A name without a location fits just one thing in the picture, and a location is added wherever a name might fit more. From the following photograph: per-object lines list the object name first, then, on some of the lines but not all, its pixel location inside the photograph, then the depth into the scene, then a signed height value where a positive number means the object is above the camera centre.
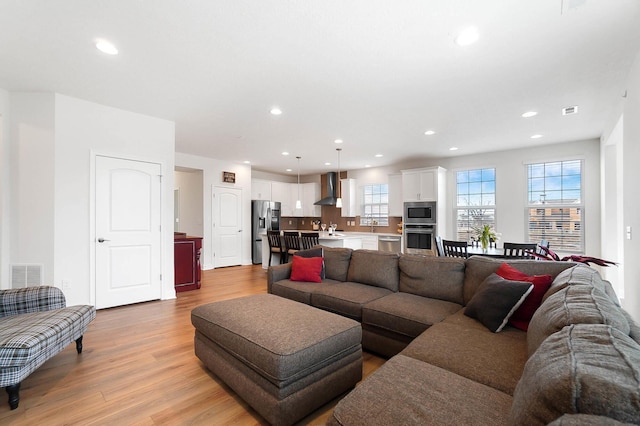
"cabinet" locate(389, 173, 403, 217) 7.26 +0.43
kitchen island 5.51 -0.62
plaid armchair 1.84 -0.85
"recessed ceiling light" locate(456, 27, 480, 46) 2.18 +1.36
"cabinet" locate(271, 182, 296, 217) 8.57 +0.48
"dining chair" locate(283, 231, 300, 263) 5.52 -0.58
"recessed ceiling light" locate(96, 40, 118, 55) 2.41 +1.42
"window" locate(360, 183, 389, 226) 7.89 +0.20
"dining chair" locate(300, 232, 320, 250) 5.28 -0.52
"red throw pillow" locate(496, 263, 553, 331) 1.99 -0.63
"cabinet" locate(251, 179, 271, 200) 7.96 +0.65
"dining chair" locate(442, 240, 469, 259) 3.97 -0.52
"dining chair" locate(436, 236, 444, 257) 4.39 -0.54
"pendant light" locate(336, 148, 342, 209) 8.44 +0.63
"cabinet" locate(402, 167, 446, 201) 6.37 +0.65
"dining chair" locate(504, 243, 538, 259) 3.61 -0.49
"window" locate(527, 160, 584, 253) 5.20 +0.13
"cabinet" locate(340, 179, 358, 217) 8.30 +0.46
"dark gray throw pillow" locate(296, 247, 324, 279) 3.74 -0.53
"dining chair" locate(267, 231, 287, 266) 5.91 -0.65
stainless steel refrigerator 7.66 -0.28
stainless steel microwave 6.44 -0.02
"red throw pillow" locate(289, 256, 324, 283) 3.48 -0.69
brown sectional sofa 0.70 -0.77
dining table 3.72 -0.54
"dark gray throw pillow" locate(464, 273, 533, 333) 1.97 -0.63
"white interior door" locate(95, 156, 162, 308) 3.81 -0.26
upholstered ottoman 1.65 -0.89
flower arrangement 4.18 -0.36
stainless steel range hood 8.35 +0.62
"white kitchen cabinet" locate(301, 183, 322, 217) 8.95 +0.42
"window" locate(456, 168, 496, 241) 6.12 +0.25
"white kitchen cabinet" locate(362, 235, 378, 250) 7.36 -0.76
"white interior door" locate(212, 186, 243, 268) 6.98 -0.34
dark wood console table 4.80 -0.86
